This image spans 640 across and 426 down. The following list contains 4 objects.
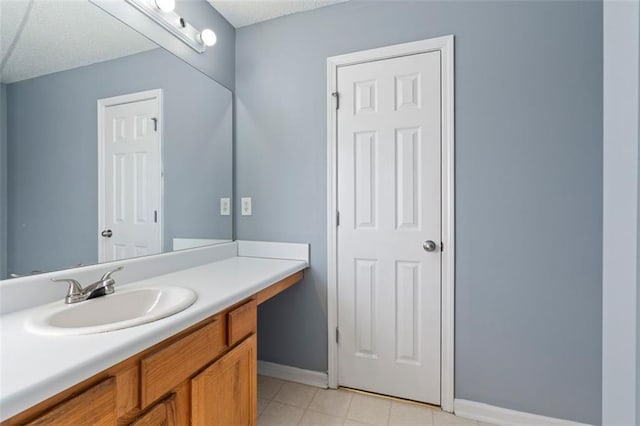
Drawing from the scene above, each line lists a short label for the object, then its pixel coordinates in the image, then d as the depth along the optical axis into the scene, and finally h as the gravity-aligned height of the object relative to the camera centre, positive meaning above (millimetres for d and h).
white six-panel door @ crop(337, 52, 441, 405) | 1608 -90
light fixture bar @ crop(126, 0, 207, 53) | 1381 +988
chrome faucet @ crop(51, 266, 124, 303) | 995 -289
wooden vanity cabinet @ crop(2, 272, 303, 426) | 637 -505
